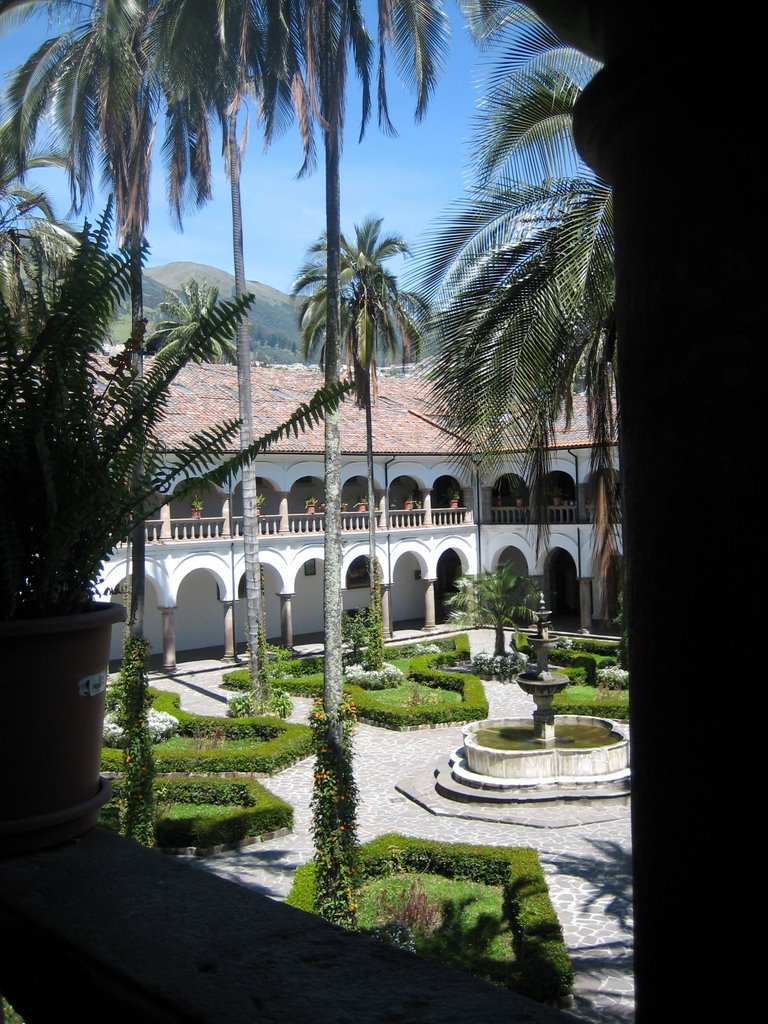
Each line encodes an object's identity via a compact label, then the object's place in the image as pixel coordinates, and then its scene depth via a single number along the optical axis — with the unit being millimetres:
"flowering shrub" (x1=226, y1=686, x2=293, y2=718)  19656
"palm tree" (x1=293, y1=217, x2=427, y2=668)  24906
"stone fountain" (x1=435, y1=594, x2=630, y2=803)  14250
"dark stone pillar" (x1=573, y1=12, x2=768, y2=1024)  907
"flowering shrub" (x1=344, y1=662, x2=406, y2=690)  22797
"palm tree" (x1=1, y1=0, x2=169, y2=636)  16000
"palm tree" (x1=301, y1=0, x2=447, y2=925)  15086
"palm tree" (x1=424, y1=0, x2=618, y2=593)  7156
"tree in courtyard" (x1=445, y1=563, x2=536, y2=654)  25156
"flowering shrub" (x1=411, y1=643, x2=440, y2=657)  26406
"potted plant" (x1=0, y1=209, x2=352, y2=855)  1850
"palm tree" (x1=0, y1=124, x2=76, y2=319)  13367
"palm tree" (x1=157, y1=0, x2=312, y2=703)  15961
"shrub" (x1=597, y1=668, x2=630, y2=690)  21597
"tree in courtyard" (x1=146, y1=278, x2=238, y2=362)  37172
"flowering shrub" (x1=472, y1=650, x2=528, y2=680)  24250
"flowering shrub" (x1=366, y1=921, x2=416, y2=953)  8242
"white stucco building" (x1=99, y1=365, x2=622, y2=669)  26797
